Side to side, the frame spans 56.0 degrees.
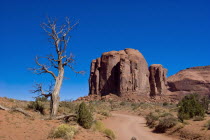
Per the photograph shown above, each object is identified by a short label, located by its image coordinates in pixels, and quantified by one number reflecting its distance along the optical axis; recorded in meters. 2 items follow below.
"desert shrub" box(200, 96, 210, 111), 31.82
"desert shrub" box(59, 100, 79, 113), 24.63
